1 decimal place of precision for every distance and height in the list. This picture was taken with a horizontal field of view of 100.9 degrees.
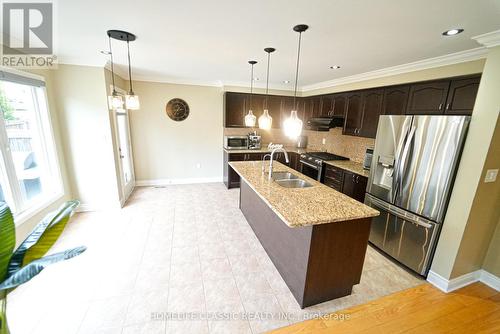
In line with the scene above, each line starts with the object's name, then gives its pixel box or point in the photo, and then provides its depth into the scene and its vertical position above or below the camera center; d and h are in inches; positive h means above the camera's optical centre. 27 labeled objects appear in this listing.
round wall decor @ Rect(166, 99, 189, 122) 188.7 +12.1
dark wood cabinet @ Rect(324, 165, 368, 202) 125.0 -34.3
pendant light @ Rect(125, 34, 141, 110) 87.5 +8.5
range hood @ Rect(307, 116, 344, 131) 159.5 +4.7
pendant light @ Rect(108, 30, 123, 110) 90.3 +8.5
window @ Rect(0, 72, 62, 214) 90.7 -15.0
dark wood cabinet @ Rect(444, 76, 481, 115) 85.6 +15.7
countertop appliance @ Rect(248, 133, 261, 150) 199.6 -15.5
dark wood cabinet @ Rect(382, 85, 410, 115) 112.7 +17.1
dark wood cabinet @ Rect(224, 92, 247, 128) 189.0 +14.8
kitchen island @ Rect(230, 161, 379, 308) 69.5 -40.6
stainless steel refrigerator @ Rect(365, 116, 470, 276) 80.8 -21.4
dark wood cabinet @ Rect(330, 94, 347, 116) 154.4 +18.4
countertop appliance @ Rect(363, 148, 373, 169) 135.7 -18.4
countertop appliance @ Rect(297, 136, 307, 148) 221.6 -14.4
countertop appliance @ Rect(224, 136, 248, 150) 194.9 -16.4
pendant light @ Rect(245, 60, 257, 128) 111.0 +2.9
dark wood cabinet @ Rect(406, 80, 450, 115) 95.8 +16.5
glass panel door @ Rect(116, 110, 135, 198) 157.6 -25.7
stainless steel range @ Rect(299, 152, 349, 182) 160.7 -28.1
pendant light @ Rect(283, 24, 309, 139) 80.6 +0.7
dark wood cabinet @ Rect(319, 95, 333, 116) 168.6 +18.9
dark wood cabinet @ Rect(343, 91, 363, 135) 141.0 +11.0
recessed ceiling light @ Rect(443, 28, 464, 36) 69.8 +34.1
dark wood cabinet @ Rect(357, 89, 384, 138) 127.6 +11.8
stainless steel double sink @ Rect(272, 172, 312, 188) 109.3 -28.7
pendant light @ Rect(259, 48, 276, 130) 97.2 +2.7
